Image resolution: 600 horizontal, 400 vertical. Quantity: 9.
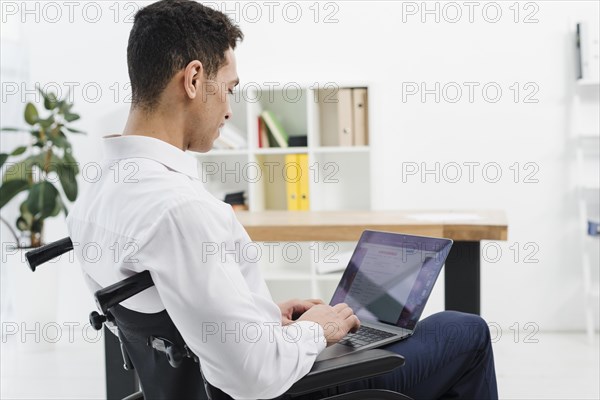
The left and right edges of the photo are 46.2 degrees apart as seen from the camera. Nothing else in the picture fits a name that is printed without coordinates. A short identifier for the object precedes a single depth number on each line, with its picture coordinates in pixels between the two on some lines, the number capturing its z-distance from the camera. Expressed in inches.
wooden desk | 80.8
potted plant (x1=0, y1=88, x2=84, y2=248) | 149.3
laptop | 57.2
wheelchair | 43.1
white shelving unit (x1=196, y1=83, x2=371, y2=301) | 160.6
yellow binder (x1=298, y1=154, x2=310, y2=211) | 159.2
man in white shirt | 41.1
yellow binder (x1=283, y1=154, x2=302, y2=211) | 159.2
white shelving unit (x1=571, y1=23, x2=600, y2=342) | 153.3
